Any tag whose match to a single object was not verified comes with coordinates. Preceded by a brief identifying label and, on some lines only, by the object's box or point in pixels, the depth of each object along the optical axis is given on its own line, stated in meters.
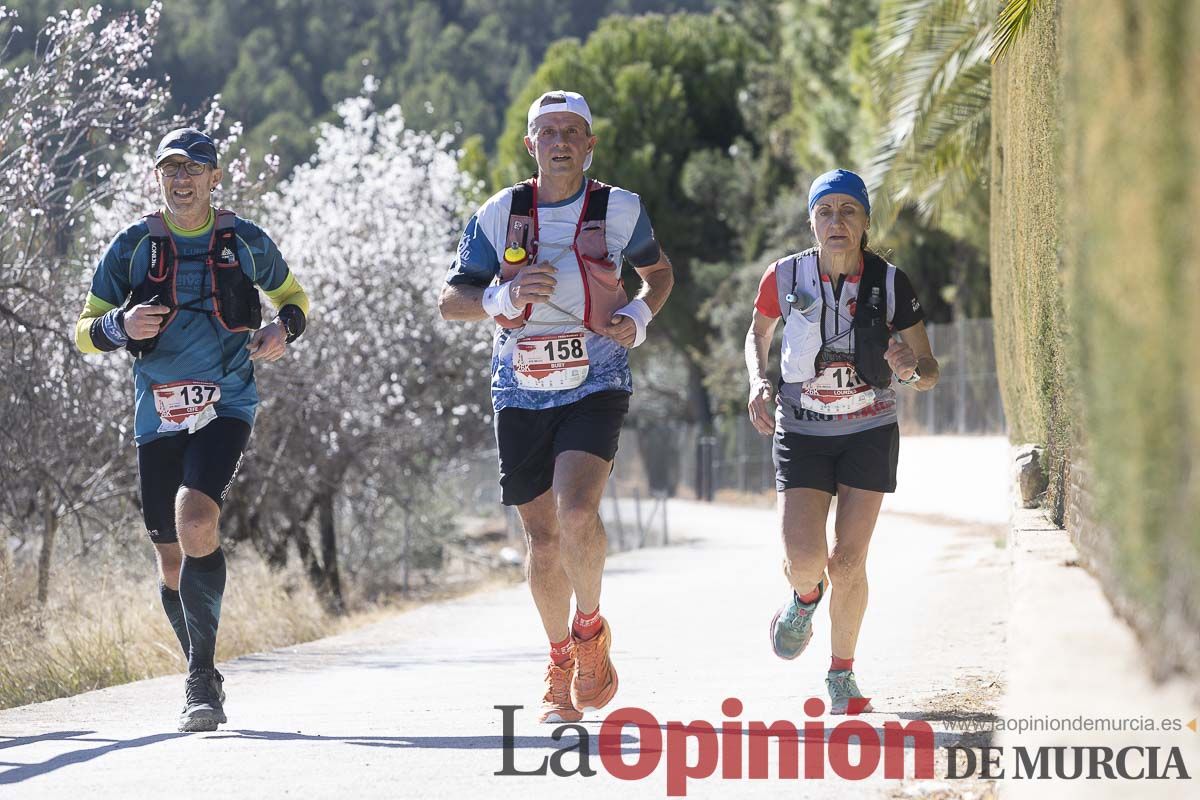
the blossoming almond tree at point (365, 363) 19.06
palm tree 16.92
